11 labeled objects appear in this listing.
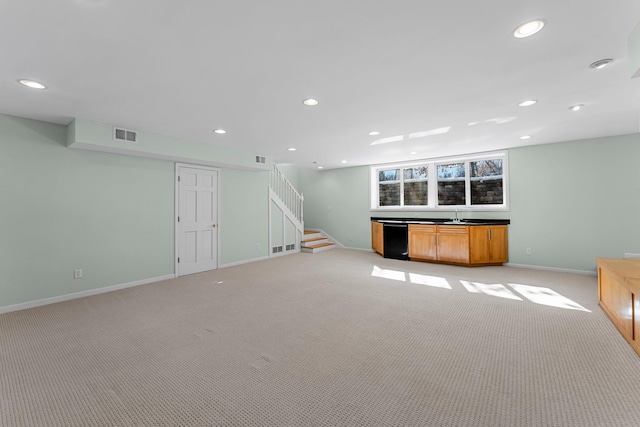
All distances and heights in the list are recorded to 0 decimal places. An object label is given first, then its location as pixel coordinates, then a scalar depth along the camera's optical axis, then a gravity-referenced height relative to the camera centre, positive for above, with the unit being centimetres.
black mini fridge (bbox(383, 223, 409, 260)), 684 -63
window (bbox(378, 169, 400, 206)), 789 +86
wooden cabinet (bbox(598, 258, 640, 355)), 248 -84
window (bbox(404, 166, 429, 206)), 737 +82
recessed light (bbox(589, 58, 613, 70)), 238 +135
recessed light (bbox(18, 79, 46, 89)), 269 +136
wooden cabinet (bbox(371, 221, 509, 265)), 595 -64
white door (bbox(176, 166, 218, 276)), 543 -5
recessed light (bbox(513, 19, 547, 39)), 188 +133
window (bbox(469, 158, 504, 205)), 630 +80
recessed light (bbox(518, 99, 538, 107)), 328 +138
